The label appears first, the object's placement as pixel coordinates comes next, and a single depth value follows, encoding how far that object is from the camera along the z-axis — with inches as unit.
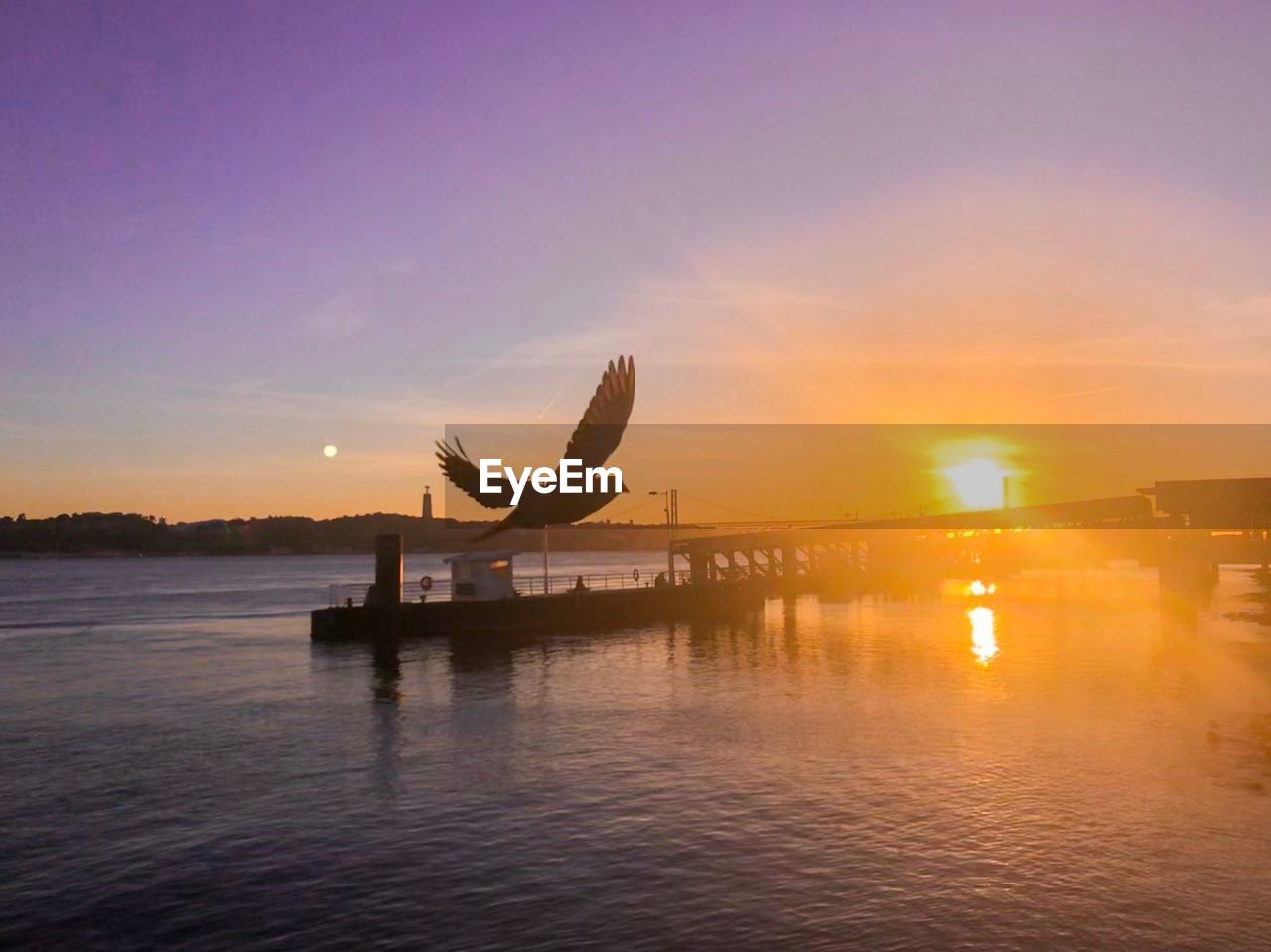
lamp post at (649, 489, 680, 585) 4086.4
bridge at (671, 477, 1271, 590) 3902.6
